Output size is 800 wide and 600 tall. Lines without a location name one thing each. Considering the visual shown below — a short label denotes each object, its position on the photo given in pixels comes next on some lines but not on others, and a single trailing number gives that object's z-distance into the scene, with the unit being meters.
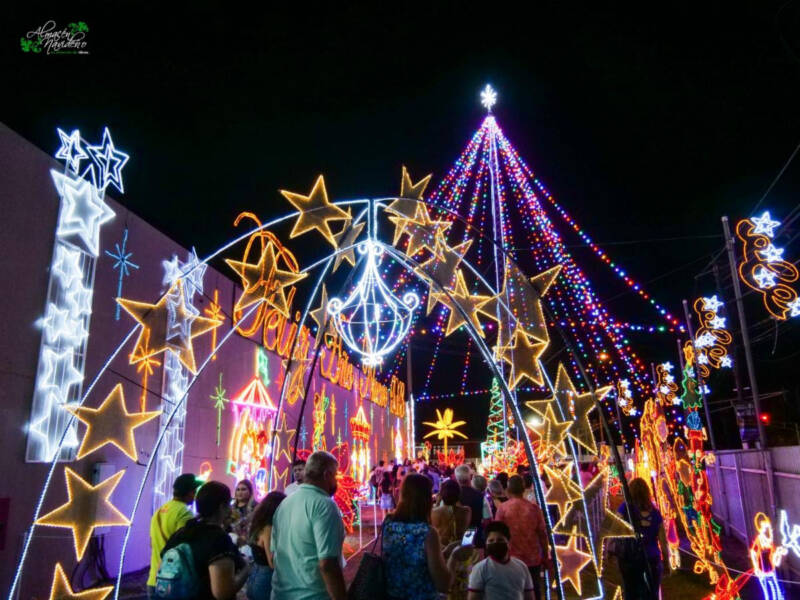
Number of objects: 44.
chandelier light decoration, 8.33
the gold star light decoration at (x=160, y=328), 5.97
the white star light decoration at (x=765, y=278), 10.48
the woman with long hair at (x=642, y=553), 5.80
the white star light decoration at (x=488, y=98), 15.37
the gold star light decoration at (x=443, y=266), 7.25
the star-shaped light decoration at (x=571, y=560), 6.41
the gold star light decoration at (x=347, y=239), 7.66
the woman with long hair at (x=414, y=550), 3.51
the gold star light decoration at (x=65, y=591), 5.31
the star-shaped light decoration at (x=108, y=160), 8.43
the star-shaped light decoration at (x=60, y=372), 7.23
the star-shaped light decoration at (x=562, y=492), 6.34
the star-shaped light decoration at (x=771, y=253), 10.37
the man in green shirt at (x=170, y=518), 4.47
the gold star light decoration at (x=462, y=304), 7.26
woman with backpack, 3.22
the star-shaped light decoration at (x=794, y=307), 10.05
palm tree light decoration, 35.88
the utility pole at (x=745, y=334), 11.41
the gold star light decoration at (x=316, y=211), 7.14
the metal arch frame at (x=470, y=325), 5.24
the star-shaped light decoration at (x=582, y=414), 6.30
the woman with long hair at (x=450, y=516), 5.47
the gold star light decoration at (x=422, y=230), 7.64
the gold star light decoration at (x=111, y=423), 5.58
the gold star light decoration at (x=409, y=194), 7.48
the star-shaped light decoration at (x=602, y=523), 5.74
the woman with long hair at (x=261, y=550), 4.05
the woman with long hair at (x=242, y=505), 5.80
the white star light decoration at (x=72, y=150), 7.68
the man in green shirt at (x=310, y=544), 3.24
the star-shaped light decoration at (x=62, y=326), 7.34
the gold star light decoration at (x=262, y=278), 7.51
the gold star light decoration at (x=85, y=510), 5.48
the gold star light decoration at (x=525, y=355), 6.25
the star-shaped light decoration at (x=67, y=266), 7.54
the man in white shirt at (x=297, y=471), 5.84
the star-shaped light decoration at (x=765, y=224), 10.41
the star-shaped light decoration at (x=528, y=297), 6.32
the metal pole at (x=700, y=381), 17.64
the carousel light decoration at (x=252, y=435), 12.13
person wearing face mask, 4.04
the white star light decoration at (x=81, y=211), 7.68
